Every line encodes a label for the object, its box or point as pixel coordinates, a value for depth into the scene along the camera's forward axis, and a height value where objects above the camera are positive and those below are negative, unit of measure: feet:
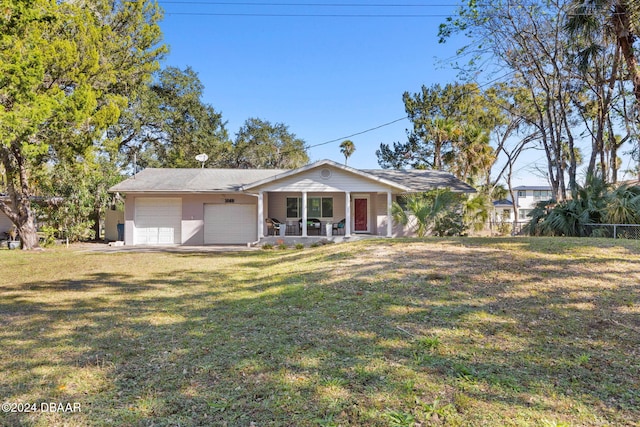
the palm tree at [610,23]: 36.35 +20.33
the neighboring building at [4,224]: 61.67 -0.30
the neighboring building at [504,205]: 140.84 +6.32
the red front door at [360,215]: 62.44 +1.12
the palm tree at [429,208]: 43.11 +1.58
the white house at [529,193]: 187.52 +14.52
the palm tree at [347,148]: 120.06 +24.11
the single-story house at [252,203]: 54.08 +2.98
